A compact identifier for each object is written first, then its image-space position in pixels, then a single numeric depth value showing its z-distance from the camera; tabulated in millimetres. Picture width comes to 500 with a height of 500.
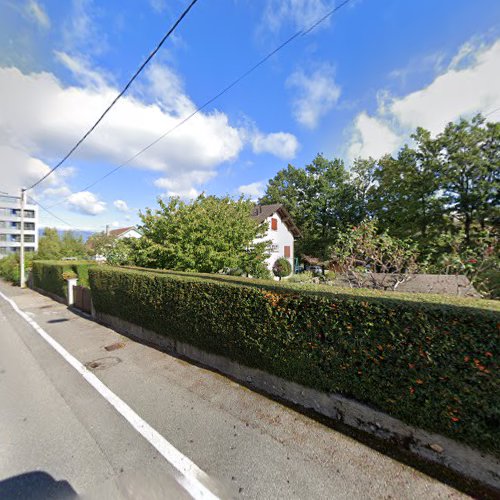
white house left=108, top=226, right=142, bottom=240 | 44894
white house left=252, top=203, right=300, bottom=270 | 22812
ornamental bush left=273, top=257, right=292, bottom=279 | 21672
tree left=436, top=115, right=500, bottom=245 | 15086
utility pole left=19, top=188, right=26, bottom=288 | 17500
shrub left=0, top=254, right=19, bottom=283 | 19859
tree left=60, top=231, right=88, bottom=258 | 24222
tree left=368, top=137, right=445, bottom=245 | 16766
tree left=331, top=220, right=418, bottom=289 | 6555
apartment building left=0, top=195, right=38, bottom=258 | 53094
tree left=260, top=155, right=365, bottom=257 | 27578
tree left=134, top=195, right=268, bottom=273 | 8359
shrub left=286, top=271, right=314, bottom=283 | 12614
